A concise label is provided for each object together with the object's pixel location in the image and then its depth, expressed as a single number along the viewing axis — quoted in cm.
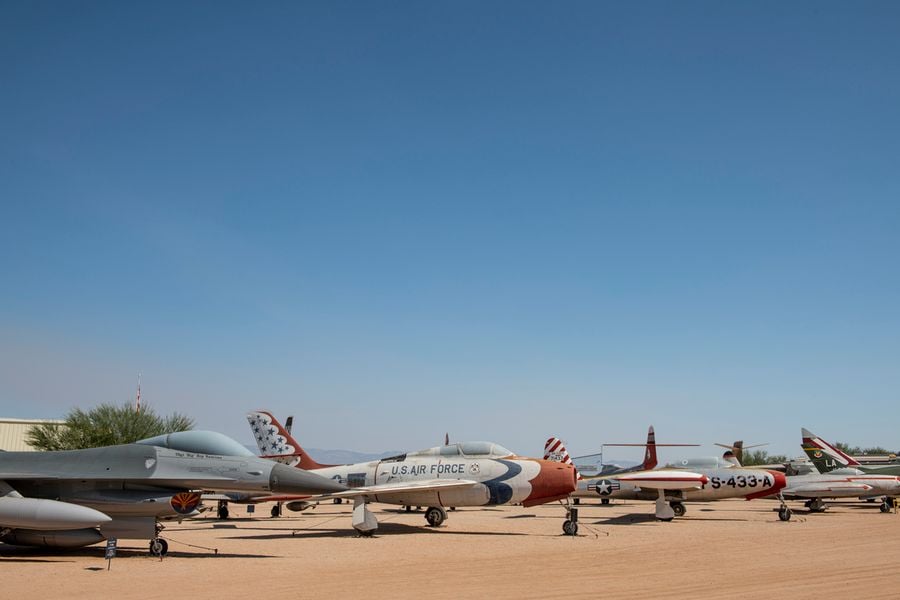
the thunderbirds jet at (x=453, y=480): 1823
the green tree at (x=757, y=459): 7491
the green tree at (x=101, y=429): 3397
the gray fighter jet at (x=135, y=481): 1243
